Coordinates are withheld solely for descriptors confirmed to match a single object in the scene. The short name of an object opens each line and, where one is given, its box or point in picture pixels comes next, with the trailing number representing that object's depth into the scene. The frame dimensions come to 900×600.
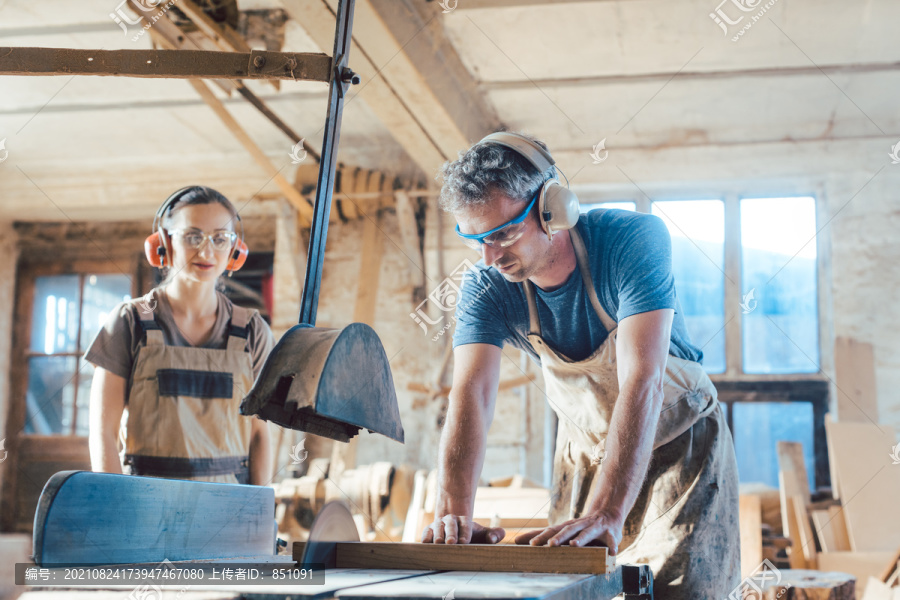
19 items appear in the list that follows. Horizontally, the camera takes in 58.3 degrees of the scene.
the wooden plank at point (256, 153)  5.33
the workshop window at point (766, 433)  6.41
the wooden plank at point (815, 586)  3.52
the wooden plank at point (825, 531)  5.46
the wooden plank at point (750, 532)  5.00
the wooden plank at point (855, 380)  6.07
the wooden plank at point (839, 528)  5.50
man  1.89
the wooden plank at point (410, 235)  6.92
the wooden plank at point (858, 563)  5.15
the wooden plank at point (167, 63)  1.73
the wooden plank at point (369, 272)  6.69
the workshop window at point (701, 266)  6.73
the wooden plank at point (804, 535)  5.37
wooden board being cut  1.40
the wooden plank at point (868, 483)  5.41
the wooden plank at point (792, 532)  5.35
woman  2.49
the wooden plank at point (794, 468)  5.78
